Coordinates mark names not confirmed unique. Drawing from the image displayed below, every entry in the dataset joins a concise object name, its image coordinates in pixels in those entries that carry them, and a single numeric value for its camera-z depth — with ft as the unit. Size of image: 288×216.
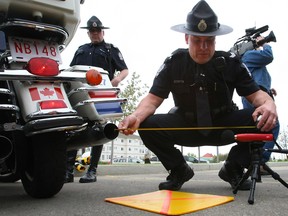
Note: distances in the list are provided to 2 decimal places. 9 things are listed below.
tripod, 5.40
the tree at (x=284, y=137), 64.94
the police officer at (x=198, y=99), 6.35
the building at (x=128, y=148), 177.35
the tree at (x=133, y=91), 45.58
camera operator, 9.66
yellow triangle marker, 4.40
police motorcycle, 4.99
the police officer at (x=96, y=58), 9.33
